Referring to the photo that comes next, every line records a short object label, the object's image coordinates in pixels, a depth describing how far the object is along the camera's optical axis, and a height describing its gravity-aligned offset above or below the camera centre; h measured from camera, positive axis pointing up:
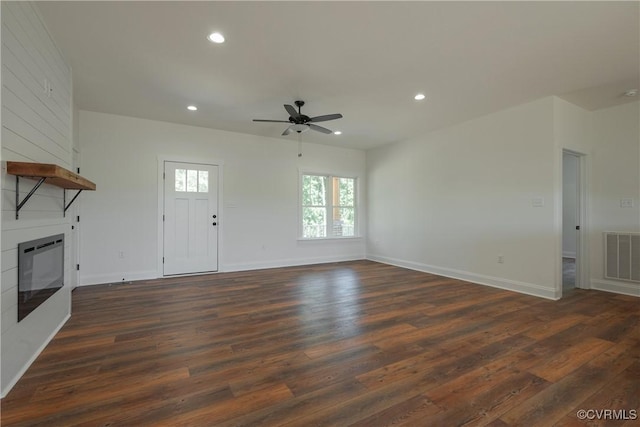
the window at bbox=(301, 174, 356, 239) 6.60 +0.24
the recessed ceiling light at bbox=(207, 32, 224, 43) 2.60 +1.62
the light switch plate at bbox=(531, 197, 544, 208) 4.01 +0.21
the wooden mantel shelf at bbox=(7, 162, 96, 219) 1.87 +0.29
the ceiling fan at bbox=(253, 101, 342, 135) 3.72 +1.29
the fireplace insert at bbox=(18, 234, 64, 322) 2.09 -0.46
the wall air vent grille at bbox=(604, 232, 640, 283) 3.98 -0.55
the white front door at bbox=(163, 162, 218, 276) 5.15 -0.04
